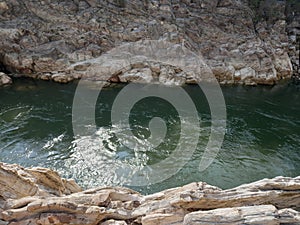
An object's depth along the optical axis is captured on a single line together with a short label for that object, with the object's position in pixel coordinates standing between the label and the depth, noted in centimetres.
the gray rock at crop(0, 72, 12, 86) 1912
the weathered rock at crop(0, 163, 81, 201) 597
